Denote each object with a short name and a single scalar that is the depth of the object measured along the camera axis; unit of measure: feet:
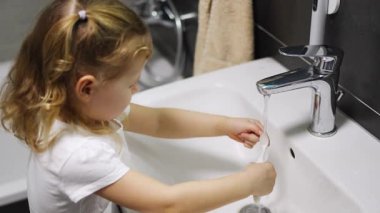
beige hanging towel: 3.39
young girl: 2.16
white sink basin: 2.44
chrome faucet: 2.47
